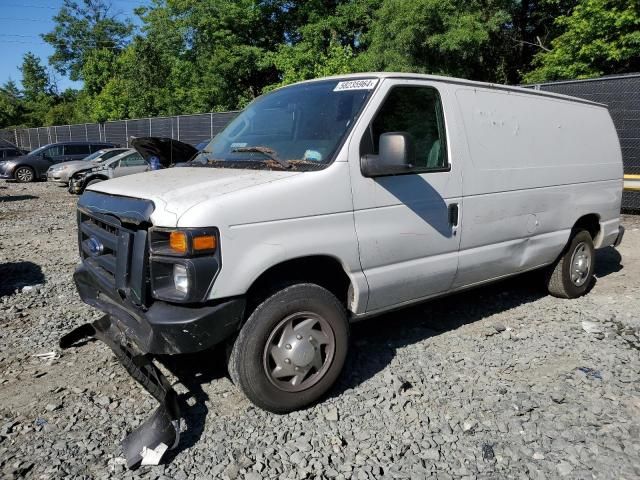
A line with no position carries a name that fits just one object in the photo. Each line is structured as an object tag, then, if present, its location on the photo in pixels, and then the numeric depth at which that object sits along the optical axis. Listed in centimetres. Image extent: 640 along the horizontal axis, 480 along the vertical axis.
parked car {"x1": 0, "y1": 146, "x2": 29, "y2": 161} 2316
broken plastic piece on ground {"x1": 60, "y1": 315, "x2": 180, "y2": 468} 293
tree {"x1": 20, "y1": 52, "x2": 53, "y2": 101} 6425
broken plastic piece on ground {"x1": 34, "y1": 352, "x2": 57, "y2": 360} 425
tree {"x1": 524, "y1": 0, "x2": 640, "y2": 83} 1593
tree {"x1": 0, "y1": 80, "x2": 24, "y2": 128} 5828
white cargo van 300
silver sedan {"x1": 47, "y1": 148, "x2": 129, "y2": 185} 1834
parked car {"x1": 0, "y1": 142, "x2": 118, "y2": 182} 2150
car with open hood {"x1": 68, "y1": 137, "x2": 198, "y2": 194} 1606
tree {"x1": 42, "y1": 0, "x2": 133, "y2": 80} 5688
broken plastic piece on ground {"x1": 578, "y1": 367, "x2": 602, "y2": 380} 393
